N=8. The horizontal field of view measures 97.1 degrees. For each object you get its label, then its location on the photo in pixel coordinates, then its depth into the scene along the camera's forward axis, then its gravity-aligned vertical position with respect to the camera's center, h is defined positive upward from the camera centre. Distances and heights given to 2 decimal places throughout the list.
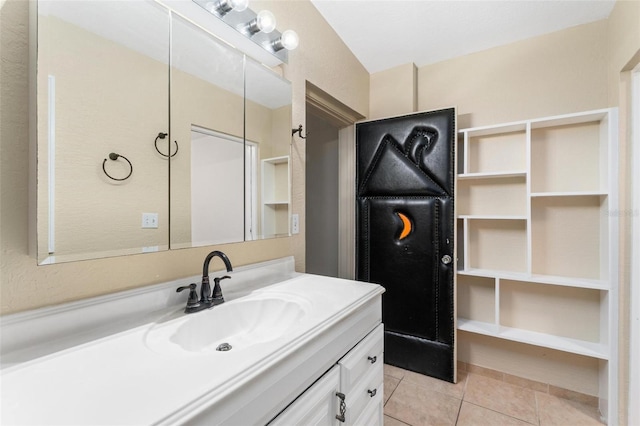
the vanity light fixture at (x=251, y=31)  1.15 +0.83
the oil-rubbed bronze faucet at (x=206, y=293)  0.95 -0.29
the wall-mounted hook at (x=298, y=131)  1.58 +0.46
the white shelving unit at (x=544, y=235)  1.70 -0.16
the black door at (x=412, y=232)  1.98 -0.15
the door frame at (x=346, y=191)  2.38 +0.18
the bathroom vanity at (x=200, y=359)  0.51 -0.34
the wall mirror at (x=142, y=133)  0.76 +0.27
